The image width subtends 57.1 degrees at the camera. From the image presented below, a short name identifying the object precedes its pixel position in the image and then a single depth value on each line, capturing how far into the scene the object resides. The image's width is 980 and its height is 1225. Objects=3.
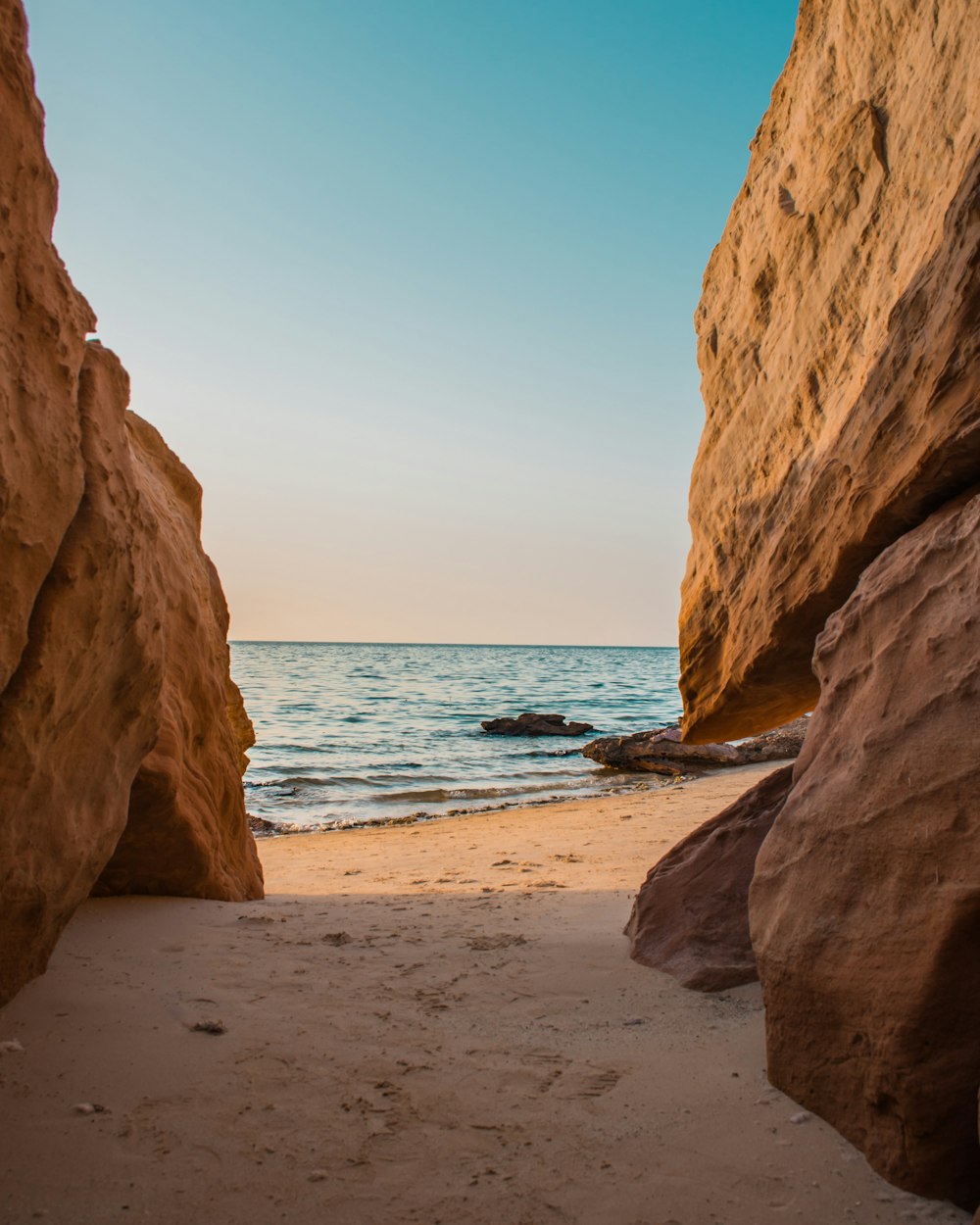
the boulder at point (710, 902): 4.00
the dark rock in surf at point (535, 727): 23.10
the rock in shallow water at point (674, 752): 16.05
